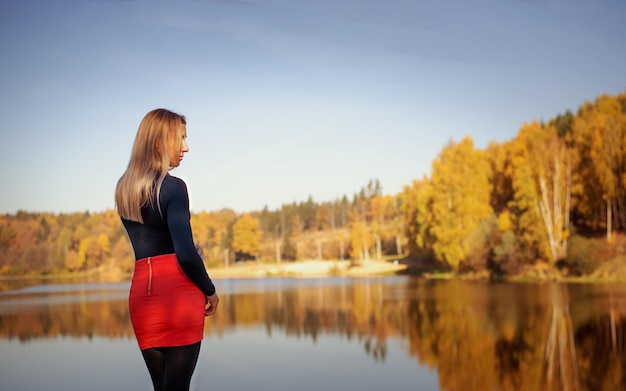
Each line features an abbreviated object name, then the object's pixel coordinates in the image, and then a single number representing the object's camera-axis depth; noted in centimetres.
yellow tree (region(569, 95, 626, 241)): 3117
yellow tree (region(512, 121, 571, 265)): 3228
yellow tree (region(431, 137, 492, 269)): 3900
